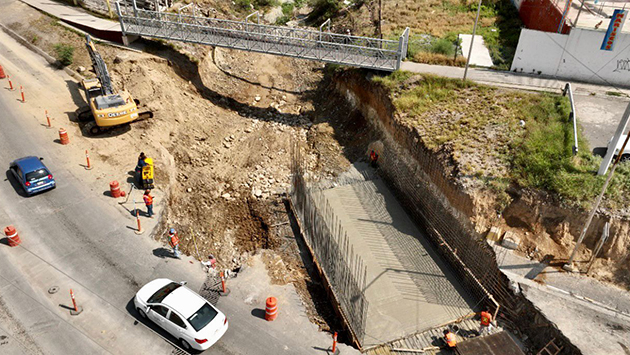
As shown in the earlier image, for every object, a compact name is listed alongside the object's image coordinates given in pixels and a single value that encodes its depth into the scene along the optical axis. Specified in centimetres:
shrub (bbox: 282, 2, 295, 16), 5002
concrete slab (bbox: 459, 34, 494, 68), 3055
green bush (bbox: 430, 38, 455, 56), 3123
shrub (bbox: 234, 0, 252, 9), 4528
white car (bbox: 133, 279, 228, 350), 1468
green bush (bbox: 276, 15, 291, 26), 4669
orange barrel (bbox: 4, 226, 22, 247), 1789
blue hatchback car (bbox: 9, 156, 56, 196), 2022
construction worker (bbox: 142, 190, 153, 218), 1981
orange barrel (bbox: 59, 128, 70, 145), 2369
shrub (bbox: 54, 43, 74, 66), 2934
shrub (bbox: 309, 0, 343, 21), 4388
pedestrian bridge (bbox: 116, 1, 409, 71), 2861
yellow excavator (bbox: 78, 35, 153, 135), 2389
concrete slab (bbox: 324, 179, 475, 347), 1738
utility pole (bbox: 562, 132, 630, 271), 1603
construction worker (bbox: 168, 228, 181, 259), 1819
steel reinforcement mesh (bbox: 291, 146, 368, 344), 1726
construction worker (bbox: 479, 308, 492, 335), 1667
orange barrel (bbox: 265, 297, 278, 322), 1608
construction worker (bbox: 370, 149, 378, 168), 2638
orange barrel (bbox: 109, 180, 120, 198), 2098
